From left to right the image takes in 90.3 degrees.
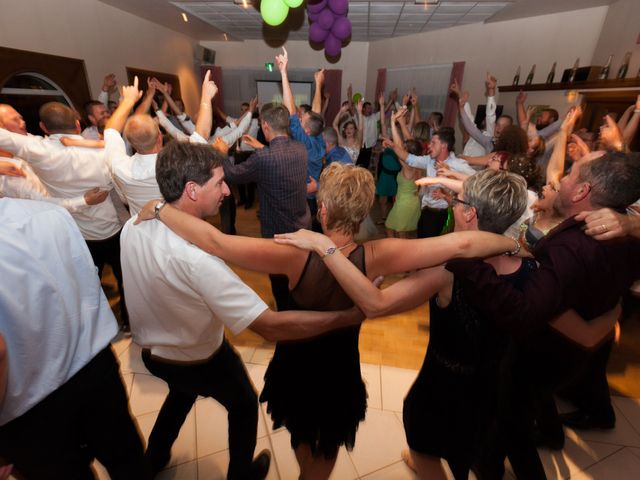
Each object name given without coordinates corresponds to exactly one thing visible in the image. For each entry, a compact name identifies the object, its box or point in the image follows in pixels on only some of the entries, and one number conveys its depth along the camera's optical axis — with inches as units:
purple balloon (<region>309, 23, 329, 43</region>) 185.5
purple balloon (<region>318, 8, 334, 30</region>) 177.6
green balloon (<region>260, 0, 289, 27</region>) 149.3
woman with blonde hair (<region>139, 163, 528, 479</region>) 42.5
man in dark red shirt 39.4
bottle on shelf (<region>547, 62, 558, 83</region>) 178.5
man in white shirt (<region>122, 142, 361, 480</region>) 41.4
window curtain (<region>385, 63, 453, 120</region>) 260.4
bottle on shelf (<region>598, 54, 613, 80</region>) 149.8
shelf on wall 134.3
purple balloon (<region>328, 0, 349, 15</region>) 165.2
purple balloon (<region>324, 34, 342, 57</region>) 191.8
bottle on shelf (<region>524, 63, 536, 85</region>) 187.9
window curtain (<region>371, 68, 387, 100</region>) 305.4
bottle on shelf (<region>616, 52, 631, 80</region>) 138.8
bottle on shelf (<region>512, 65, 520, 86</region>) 199.8
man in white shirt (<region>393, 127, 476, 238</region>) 113.5
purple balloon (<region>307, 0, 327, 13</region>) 172.2
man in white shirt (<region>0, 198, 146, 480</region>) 33.6
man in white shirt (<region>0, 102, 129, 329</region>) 82.0
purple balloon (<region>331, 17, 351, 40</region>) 181.9
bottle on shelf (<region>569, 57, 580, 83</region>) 163.0
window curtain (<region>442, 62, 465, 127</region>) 246.8
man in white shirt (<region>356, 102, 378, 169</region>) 268.6
